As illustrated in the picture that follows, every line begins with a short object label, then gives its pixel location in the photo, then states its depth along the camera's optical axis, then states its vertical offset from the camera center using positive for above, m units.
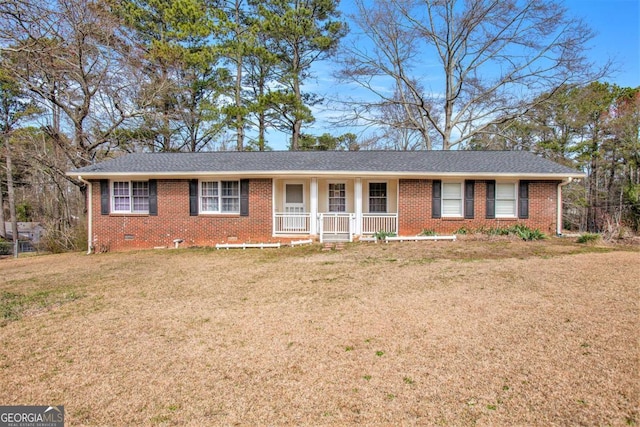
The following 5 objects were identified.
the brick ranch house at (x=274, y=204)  12.83 +0.25
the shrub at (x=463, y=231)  12.65 -0.76
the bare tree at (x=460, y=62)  19.44 +9.26
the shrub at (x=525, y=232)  12.00 -0.78
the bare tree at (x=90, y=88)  13.92 +5.89
